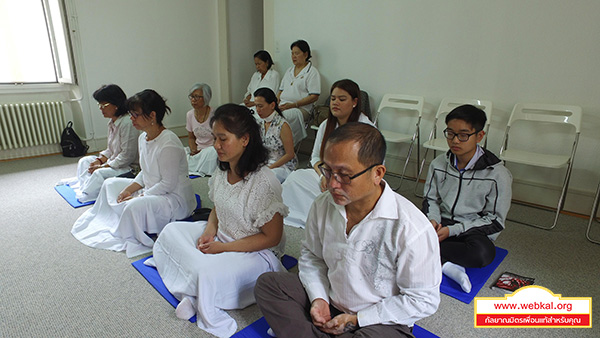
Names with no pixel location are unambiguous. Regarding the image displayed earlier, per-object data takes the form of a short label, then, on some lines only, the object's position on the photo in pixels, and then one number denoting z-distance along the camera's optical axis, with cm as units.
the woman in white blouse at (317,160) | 236
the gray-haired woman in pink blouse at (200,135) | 363
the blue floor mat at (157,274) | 170
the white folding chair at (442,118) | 301
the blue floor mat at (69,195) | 280
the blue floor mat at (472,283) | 177
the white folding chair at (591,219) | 239
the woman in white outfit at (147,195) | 214
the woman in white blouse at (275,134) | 284
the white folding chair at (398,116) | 338
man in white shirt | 109
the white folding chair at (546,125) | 256
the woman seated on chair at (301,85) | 394
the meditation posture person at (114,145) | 282
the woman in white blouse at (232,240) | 156
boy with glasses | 182
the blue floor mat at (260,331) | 146
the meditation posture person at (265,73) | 439
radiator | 384
